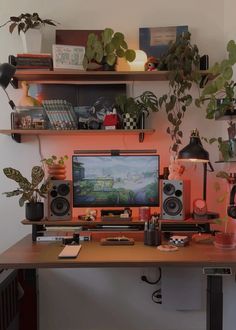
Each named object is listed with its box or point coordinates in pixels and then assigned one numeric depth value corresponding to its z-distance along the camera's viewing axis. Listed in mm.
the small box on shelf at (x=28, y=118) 2232
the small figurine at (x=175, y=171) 2197
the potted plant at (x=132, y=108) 2217
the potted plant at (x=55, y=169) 2215
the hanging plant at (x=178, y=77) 2172
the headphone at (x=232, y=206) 1979
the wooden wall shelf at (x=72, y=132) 2199
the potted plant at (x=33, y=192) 2092
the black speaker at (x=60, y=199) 2154
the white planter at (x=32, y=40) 2273
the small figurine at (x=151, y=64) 2254
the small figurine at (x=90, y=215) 2170
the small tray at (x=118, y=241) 1989
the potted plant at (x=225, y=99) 1909
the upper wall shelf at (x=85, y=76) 2217
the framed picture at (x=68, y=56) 2195
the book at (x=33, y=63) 2207
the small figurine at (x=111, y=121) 2223
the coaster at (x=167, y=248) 1832
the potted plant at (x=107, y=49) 2148
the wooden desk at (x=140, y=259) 1614
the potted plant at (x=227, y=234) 1884
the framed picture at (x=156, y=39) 2369
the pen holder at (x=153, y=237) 1954
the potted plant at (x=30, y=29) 2260
